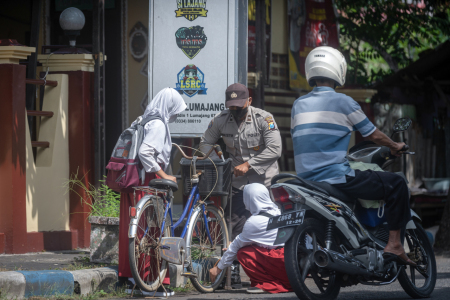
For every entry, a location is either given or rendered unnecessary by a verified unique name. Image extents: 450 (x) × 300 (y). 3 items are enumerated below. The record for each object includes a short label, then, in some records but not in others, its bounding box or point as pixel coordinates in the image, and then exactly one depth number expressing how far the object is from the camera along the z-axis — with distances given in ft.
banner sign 50.37
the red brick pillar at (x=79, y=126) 52.90
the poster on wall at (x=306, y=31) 79.46
